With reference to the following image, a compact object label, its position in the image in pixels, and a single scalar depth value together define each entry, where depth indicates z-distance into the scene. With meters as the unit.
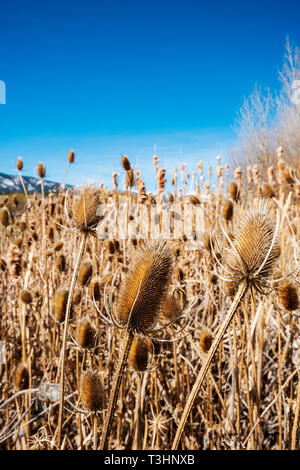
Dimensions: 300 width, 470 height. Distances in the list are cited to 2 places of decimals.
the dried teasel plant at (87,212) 0.36
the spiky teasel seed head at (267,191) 0.82
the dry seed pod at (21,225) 0.82
